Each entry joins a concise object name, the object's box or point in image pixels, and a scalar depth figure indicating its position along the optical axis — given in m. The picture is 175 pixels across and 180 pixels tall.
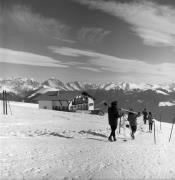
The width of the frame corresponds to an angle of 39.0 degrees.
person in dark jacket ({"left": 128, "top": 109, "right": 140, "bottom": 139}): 15.50
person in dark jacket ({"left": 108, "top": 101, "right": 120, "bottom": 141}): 13.16
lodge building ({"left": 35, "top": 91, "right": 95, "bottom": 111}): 64.44
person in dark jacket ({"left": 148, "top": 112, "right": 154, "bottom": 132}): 21.88
